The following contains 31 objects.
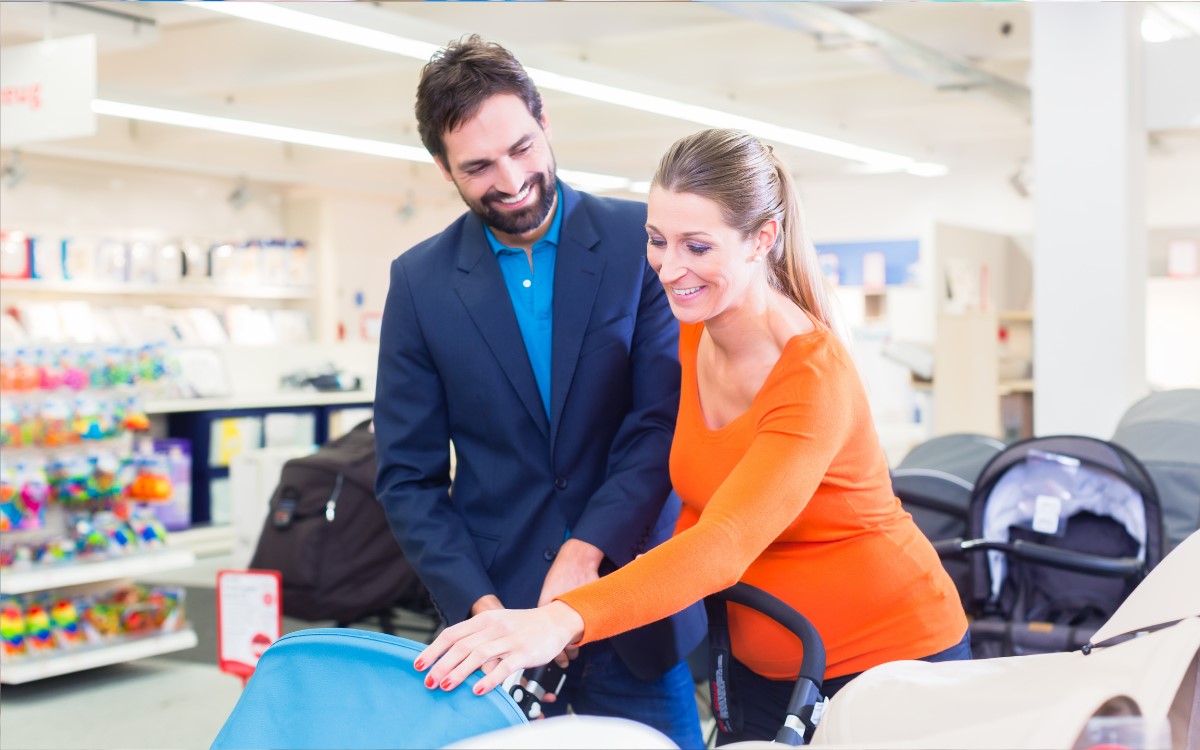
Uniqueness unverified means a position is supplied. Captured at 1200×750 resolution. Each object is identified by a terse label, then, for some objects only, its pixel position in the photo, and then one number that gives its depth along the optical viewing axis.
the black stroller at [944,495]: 3.78
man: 1.87
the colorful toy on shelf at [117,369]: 4.72
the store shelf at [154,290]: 9.53
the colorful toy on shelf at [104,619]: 4.73
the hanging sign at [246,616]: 3.39
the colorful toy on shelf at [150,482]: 4.82
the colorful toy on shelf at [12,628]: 4.49
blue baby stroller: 1.18
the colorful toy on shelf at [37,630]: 4.55
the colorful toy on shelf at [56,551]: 4.54
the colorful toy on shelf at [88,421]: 4.58
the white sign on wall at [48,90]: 4.60
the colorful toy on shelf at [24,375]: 4.46
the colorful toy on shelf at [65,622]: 4.63
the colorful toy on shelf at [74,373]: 4.58
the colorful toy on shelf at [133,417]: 4.77
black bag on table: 4.71
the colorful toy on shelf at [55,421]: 4.51
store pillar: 4.71
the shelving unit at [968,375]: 8.21
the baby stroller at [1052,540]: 3.33
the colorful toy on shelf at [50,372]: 4.52
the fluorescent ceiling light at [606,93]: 4.91
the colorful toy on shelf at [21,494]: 4.40
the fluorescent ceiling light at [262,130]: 7.20
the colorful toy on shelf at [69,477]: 4.57
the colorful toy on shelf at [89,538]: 4.62
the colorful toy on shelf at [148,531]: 4.85
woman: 1.49
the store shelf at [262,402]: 7.92
